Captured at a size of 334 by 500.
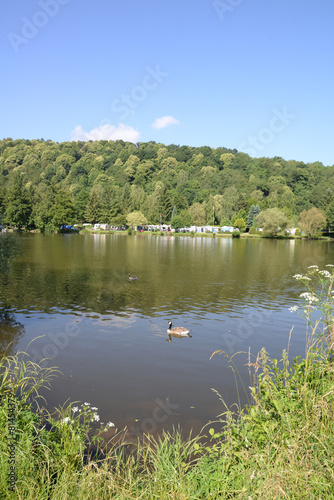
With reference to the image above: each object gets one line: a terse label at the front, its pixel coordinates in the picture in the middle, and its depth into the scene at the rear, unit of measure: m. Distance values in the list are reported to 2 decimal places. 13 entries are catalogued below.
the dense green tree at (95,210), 124.75
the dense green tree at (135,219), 123.19
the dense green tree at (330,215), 104.06
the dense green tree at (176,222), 124.69
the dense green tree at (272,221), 102.75
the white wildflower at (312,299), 5.97
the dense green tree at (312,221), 101.62
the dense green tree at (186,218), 126.19
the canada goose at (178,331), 13.95
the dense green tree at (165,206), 134.62
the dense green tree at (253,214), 120.53
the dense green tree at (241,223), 119.94
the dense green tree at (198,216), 131.38
